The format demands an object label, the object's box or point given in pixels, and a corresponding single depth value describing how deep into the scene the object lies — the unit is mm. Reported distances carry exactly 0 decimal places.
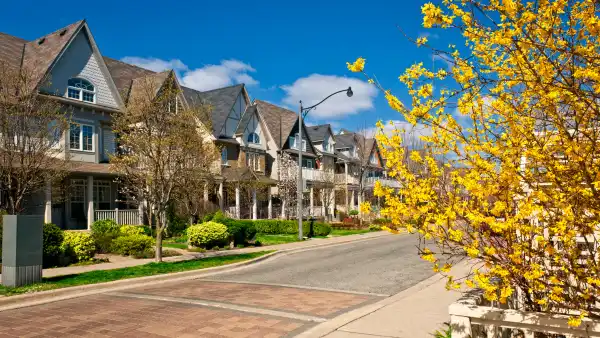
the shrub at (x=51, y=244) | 15336
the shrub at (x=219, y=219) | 22388
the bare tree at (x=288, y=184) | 38844
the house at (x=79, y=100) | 24156
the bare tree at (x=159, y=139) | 15289
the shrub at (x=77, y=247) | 16172
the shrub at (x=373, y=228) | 36156
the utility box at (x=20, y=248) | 10781
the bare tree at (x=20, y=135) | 14641
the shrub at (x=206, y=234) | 20406
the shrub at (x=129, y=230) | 19719
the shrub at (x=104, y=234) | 18688
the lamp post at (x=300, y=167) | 25344
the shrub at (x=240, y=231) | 21912
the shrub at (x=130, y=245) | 18188
